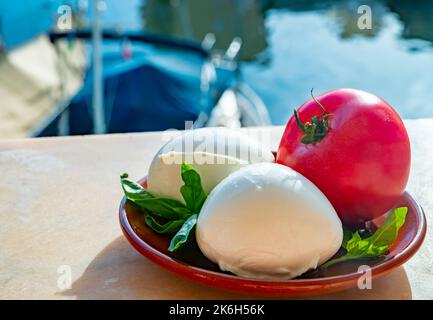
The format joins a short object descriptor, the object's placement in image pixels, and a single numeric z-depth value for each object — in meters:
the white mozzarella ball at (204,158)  0.56
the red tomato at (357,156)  0.54
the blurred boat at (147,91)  2.16
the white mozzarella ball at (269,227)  0.50
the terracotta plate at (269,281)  0.50
